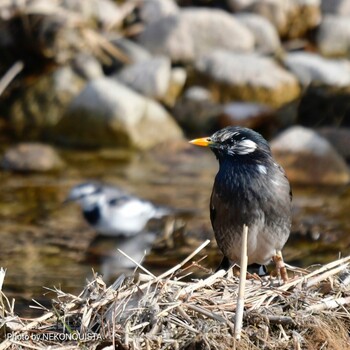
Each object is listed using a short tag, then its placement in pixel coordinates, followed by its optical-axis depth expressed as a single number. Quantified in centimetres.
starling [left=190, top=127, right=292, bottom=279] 619
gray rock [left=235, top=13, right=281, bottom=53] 1887
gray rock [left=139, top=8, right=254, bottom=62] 1777
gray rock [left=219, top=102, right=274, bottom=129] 1558
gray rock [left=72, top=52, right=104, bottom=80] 1659
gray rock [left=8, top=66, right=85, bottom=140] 1600
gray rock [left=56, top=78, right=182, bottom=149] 1512
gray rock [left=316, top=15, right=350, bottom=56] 1953
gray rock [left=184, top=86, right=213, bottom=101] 1639
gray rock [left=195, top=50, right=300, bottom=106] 1655
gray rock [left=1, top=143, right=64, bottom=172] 1344
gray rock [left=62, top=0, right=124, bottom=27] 1725
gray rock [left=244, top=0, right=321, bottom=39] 1981
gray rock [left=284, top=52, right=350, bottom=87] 1667
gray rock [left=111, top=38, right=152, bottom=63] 1736
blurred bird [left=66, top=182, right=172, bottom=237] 1100
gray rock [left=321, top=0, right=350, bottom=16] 2084
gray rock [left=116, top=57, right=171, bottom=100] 1627
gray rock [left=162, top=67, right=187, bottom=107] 1659
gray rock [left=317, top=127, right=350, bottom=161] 1385
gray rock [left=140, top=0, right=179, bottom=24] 1878
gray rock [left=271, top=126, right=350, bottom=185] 1289
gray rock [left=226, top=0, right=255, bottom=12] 2000
